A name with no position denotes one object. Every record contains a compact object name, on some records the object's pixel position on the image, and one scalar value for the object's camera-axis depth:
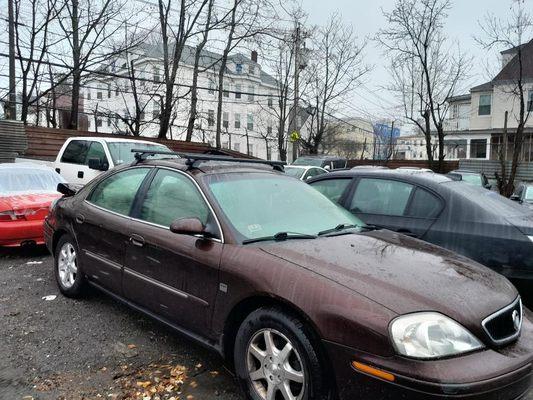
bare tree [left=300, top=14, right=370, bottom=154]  29.59
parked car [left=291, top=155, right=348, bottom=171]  18.08
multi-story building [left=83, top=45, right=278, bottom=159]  49.84
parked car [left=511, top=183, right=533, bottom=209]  9.90
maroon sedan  2.19
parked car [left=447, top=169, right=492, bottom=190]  13.91
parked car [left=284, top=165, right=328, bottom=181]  13.95
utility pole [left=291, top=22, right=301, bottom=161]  25.58
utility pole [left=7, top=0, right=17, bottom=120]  15.29
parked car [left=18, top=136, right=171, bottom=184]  9.17
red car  6.12
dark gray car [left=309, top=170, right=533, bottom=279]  4.12
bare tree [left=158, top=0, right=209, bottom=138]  20.34
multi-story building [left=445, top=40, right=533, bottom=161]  26.73
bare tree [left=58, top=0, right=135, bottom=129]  18.22
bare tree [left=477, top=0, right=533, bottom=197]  18.03
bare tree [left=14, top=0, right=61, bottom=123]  17.38
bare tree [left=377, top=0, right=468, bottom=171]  22.81
